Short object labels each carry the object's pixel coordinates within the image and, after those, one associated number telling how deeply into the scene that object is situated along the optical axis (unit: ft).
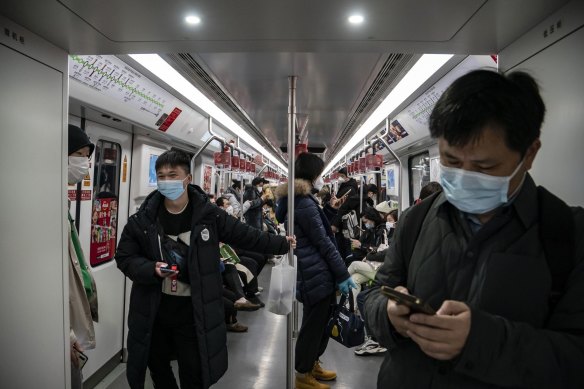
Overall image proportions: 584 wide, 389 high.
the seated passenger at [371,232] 17.28
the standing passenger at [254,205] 23.24
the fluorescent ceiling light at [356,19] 4.83
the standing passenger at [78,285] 6.72
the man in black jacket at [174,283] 7.16
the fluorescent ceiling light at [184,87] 10.78
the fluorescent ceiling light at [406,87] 11.08
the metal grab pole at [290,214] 8.79
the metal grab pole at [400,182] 12.17
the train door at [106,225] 11.34
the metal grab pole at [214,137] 11.77
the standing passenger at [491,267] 2.82
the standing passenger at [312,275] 9.71
